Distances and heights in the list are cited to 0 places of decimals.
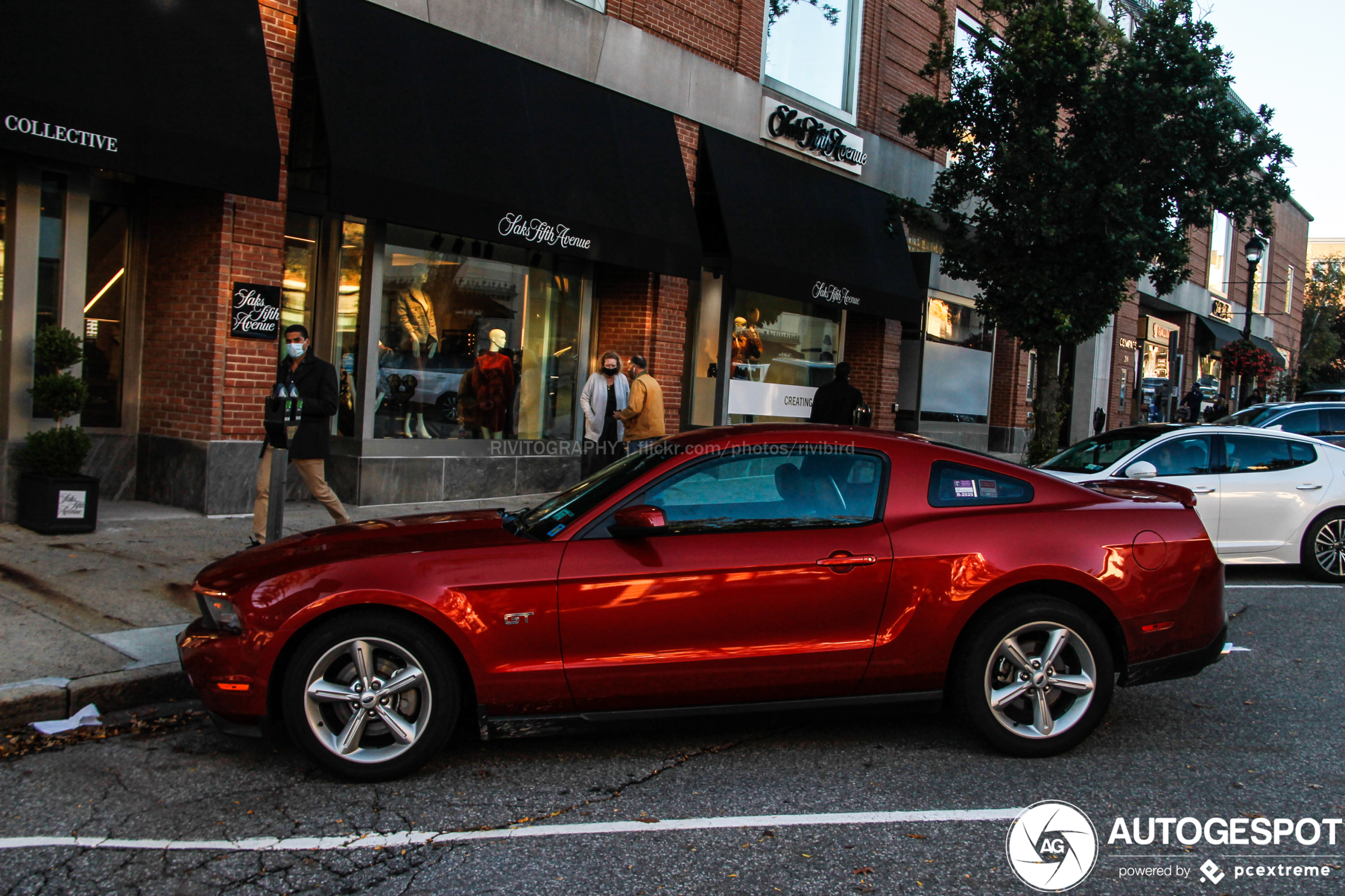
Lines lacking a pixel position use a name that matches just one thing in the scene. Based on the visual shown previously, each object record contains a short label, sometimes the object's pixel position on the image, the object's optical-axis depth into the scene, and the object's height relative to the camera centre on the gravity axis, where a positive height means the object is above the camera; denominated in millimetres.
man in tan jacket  10398 +22
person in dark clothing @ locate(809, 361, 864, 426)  12016 +339
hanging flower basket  26094 +2552
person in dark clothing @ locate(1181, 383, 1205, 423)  24531 +1236
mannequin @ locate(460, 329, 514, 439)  11859 +212
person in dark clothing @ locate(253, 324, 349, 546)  8203 -194
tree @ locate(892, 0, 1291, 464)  13500 +3952
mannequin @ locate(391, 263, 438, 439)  10938 +860
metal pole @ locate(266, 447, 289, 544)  7426 -812
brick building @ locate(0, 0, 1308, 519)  8773 +1865
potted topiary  8062 -697
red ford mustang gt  4074 -783
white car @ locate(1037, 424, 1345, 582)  9344 -283
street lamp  23088 +4809
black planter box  8039 -1024
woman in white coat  10898 +20
